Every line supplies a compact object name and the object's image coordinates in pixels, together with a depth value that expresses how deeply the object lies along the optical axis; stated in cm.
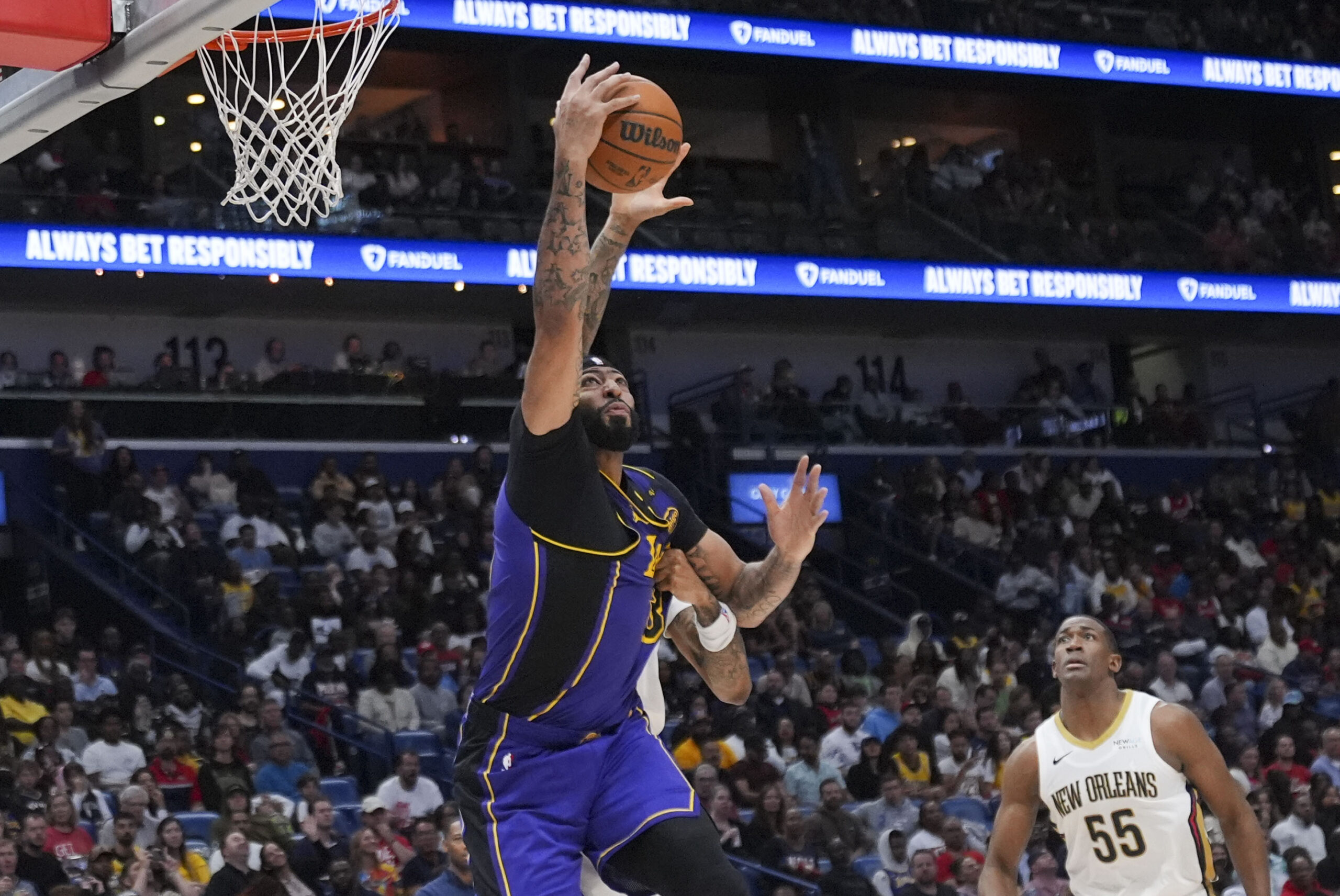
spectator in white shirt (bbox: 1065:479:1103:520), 1992
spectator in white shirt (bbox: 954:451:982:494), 1998
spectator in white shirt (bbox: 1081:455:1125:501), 2039
